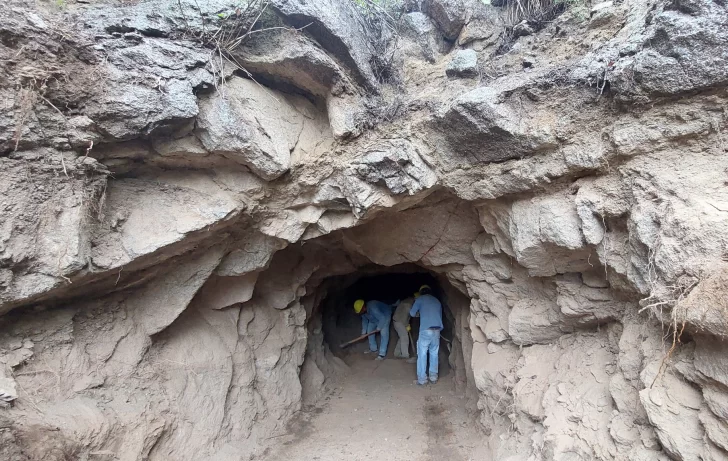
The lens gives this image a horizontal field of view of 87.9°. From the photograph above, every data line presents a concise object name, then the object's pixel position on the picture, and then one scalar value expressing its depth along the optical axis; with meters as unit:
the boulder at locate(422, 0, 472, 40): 3.65
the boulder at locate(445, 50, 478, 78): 3.25
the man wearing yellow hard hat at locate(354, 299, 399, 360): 7.18
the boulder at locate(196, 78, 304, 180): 2.89
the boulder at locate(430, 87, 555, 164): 2.80
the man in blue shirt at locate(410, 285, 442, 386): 5.59
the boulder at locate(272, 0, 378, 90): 2.97
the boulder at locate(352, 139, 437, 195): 3.19
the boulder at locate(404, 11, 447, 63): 3.78
